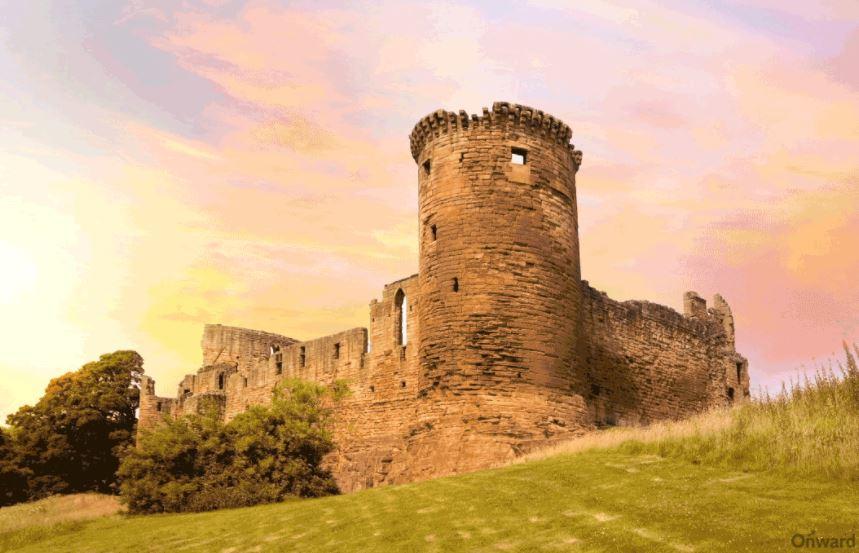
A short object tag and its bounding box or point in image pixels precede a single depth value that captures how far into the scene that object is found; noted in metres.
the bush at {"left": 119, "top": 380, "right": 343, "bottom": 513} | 21.19
